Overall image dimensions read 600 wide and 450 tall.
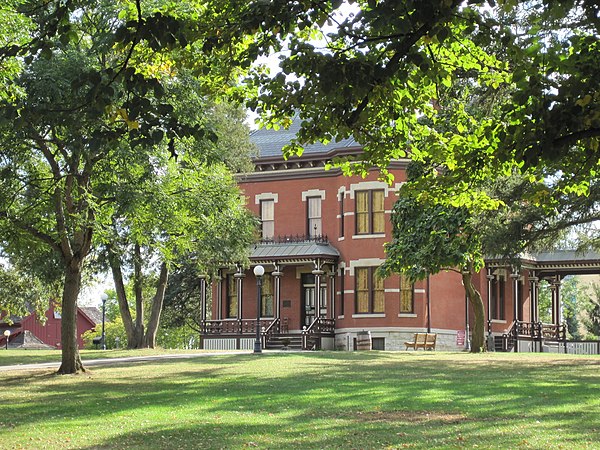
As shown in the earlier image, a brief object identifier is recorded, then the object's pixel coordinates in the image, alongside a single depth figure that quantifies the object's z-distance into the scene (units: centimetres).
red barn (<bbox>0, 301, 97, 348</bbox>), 8644
